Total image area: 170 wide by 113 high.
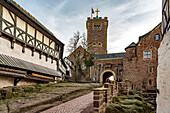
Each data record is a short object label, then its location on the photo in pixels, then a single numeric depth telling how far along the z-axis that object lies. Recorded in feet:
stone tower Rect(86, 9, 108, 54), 138.78
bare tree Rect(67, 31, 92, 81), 74.67
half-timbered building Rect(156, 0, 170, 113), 16.26
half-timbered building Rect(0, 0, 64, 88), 28.37
